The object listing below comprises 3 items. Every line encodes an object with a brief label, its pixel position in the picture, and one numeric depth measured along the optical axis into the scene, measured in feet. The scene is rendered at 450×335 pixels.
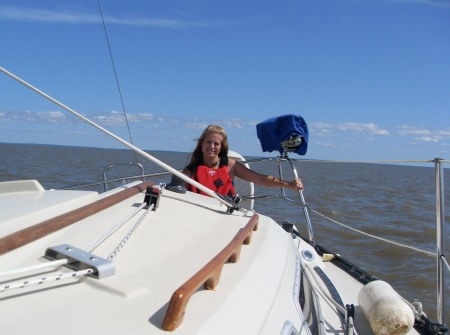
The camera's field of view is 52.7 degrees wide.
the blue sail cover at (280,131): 13.50
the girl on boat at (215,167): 13.02
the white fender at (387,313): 7.60
